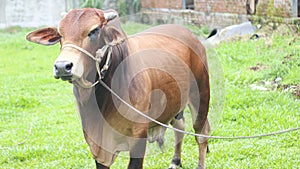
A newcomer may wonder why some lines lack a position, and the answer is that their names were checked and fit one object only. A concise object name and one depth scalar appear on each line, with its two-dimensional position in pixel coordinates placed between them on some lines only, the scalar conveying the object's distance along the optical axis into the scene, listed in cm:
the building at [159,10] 1401
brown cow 415
